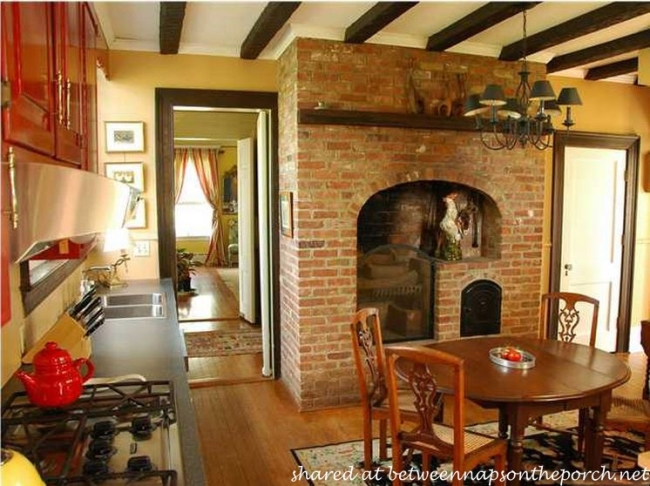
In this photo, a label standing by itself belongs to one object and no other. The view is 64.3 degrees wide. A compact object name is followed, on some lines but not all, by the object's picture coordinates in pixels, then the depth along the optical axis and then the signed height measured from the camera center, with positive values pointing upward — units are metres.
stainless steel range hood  0.85 +0.01
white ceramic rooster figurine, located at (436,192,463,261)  4.01 -0.15
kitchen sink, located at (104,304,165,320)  3.17 -0.62
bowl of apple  2.52 -0.71
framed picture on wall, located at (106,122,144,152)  3.76 +0.55
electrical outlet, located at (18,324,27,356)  1.92 -0.49
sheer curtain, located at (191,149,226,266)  10.51 +0.44
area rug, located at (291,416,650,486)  2.73 -1.39
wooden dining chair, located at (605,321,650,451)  2.58 -1.02
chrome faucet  3.60 -0.45
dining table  2.19 -0.75
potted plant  7.86 -0.96
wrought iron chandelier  2.59 +0.57
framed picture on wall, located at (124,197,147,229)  3.81 -0.05
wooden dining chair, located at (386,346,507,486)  2.03 -0.91
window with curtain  10.50 +0.04
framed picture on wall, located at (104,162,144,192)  3.79 +0.29
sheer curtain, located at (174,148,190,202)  10.42 +0.97
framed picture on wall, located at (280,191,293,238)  3.69 +0.00
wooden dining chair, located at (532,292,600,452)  2.94 -0.67
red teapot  1.40 -0.46
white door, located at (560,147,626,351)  4.70 -0.13
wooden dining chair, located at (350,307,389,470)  2.70 -0.85
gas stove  1.12 -0.57
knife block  1.91 -0.48
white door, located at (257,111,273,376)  4.19 -0.29
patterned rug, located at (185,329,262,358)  4.90 -1.31
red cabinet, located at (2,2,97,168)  0.89 +0.30
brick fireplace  3.54 +0.25
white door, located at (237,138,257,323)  5.61 -0.07
